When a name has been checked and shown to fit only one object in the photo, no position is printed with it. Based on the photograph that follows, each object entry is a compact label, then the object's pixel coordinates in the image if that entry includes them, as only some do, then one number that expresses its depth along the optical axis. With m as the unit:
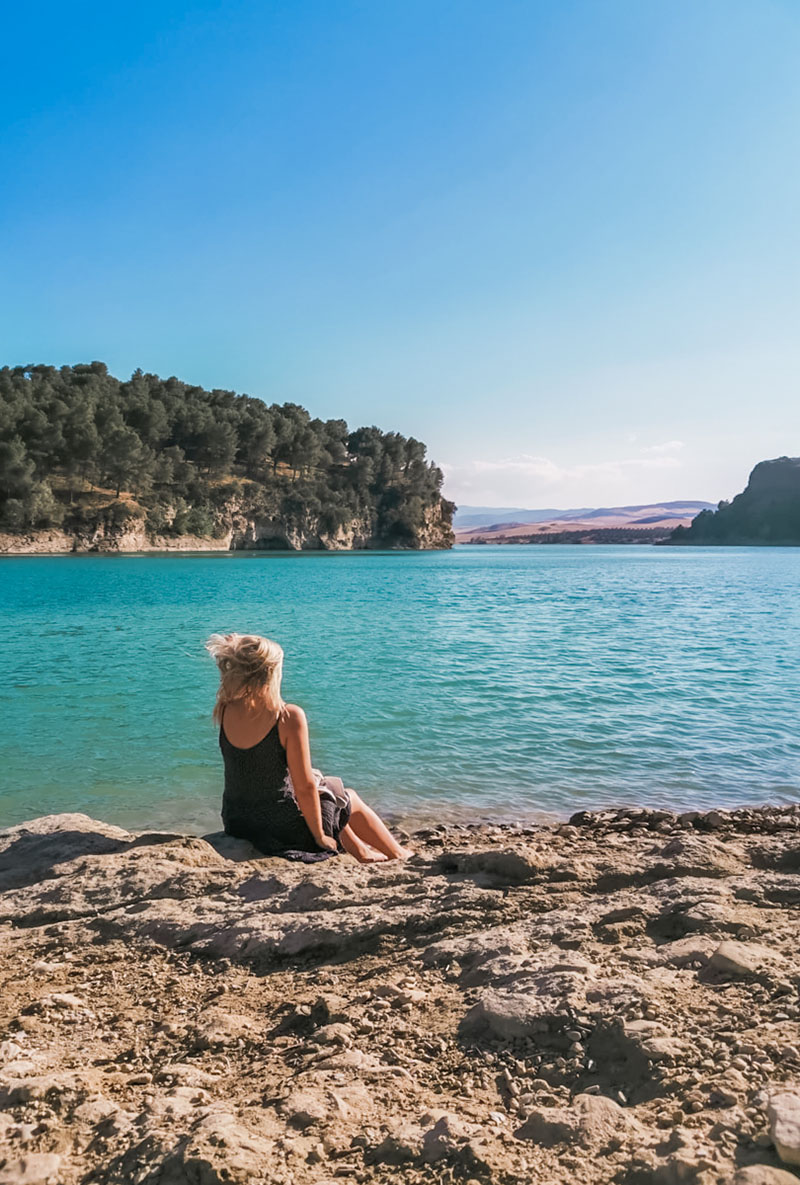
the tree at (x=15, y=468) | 72.38
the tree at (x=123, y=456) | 84.62
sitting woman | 5.09
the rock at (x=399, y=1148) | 2.10
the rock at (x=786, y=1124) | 1.91
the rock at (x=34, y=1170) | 2.09
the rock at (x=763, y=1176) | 1.83
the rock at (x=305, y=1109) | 2.29
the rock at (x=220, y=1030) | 2.89
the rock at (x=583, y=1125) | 2.13
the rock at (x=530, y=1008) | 2.75
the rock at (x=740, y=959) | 3.00
